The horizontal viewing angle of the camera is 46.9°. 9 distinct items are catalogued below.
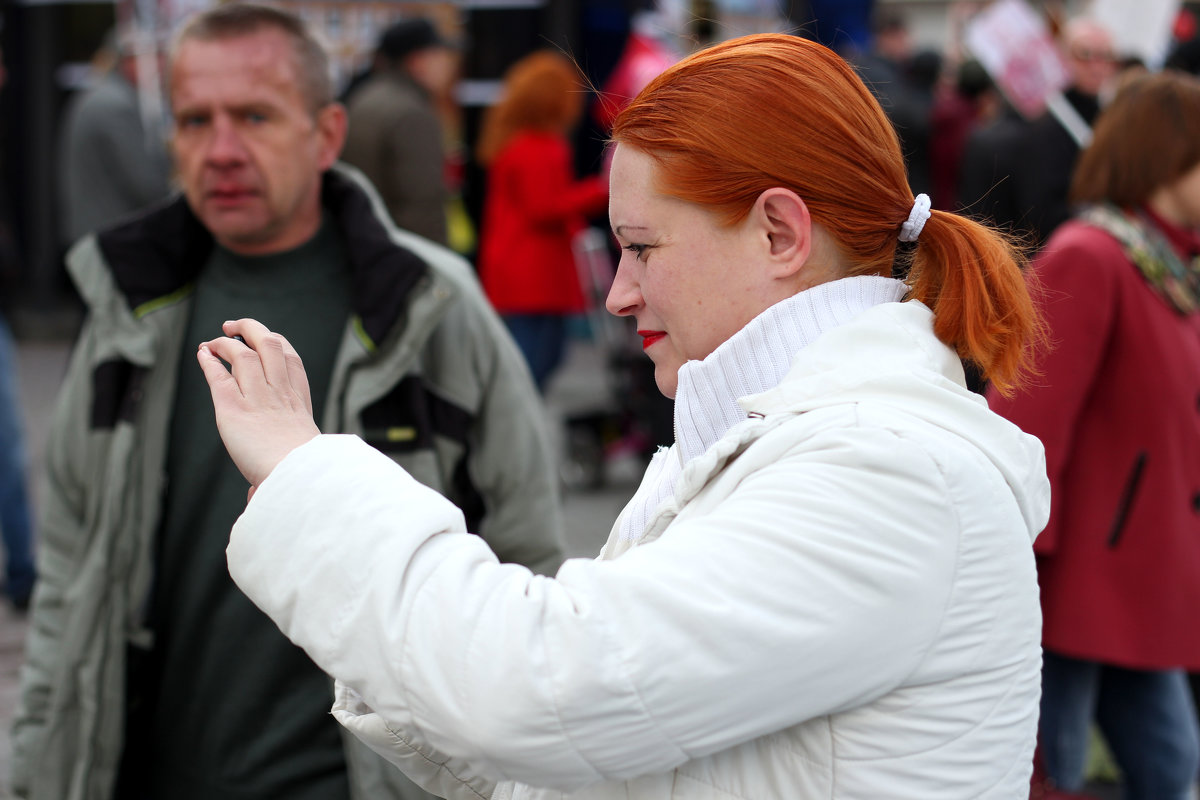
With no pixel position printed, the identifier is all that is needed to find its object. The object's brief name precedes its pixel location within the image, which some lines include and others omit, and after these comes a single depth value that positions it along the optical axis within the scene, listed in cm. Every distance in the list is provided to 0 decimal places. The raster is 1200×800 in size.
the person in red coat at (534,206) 736
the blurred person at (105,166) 705
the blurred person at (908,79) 814
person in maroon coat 327
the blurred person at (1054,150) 602
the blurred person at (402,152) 630
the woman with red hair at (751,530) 125
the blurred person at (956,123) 1043
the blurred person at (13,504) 548
